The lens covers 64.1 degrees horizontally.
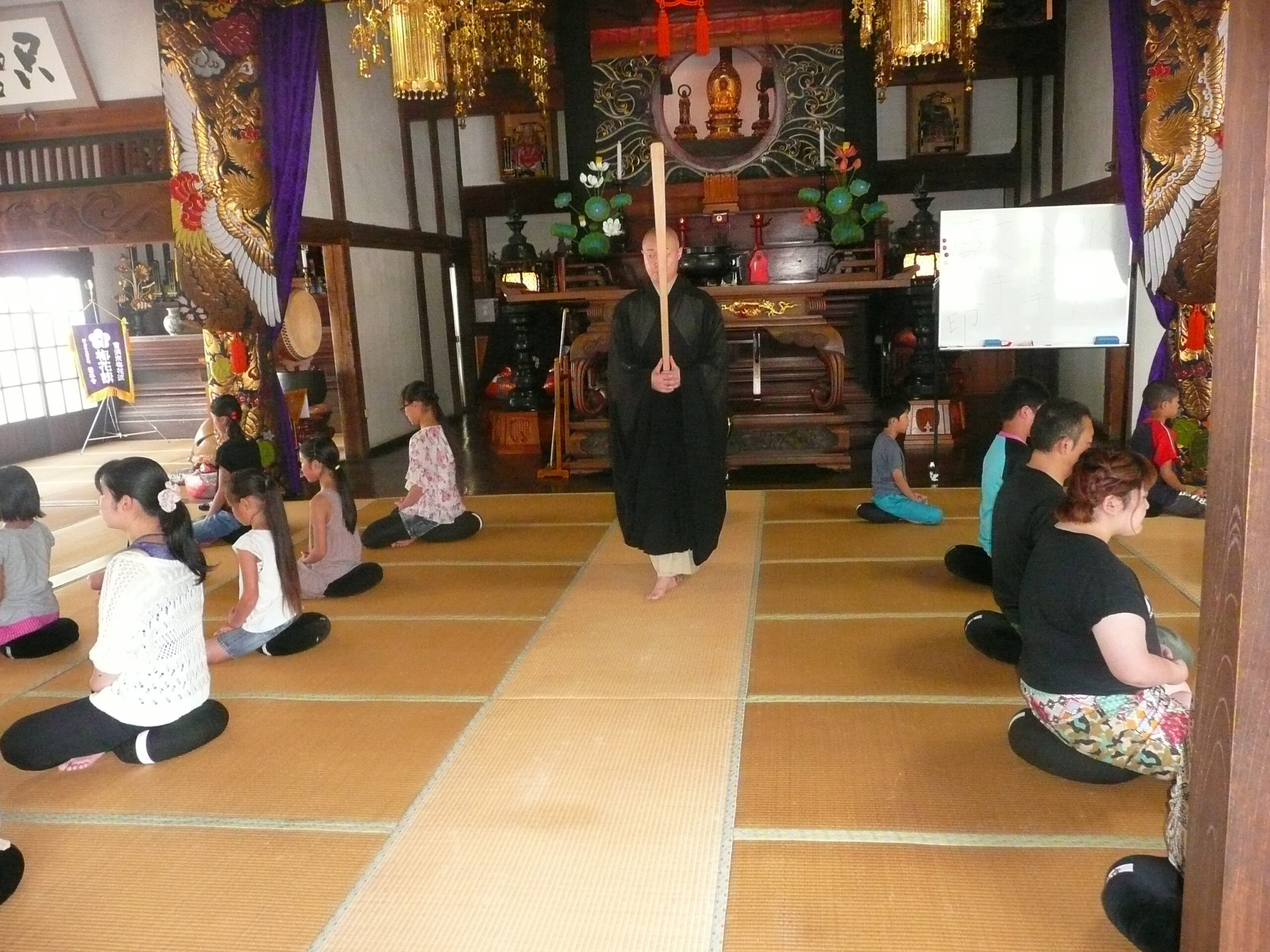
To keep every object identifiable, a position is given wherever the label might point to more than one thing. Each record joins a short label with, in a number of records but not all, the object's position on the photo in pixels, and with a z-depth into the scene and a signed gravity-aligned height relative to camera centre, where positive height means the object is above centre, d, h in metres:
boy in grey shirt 4.64 -0.90
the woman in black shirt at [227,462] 4.60 -0.66
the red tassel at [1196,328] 5.13 -0.30
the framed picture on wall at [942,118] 9.09 +1.44
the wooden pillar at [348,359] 7.36 -0.36
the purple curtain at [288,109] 5.57 +1.12
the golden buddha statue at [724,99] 9.10 +1.70
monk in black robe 3.73 -0.47
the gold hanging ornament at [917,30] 4.06 +1.10
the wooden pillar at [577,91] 8.83 +1.80
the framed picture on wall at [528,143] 9.65 +1.48
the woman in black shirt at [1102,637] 2.05 -0.75
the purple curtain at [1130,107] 5.13 +0.83
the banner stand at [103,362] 8.95 -0.35
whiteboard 5.36 +0.00
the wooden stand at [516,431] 7.48 -0.95
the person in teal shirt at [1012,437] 3.40 -0.54
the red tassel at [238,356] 5.81 -0.23
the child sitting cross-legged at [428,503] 4.65 -0.91
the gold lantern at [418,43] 4.07 +1.05
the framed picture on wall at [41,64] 6.11 +1.59
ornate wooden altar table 6.39 -0.58
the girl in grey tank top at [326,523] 3.81 -0.80
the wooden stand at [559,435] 6.37 -0.84
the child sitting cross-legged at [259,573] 3.05 -0.80
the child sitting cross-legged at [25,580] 3.29 -0.84
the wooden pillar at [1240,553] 1.13 -0.33
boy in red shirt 4.59 -0.87
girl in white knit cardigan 2.38 -0.79
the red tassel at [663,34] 4.94 +1.26
